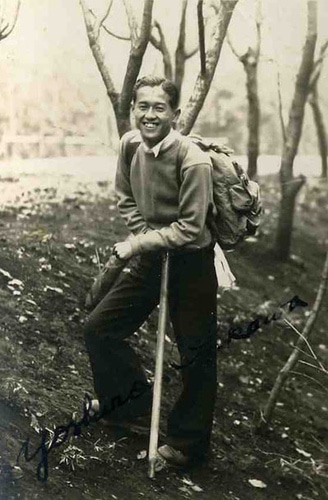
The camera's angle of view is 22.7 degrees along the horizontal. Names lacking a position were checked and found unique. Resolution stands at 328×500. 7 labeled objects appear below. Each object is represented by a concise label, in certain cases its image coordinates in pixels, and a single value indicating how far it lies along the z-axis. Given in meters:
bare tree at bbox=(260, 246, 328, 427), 3.76
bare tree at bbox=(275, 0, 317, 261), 3.62
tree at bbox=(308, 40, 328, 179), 3.67
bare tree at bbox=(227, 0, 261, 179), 3.62
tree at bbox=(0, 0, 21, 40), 3.41
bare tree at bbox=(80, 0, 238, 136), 3.43
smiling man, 3.12
